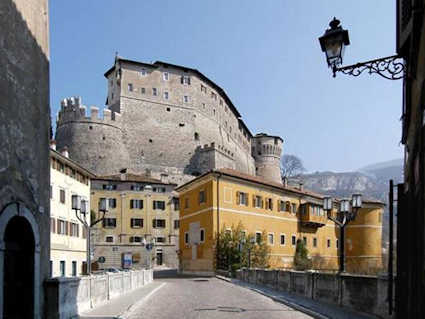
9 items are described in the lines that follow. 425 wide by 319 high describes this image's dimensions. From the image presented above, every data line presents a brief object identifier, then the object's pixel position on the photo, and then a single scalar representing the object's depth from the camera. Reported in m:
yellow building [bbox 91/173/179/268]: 57.91
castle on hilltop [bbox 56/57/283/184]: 77.69
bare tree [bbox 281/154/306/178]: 108.12
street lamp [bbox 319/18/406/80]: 6.93
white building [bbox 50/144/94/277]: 38.12
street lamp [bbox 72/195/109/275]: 19.30
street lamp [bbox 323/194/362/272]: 16.94
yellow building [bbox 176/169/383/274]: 39.31
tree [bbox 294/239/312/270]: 42.12
